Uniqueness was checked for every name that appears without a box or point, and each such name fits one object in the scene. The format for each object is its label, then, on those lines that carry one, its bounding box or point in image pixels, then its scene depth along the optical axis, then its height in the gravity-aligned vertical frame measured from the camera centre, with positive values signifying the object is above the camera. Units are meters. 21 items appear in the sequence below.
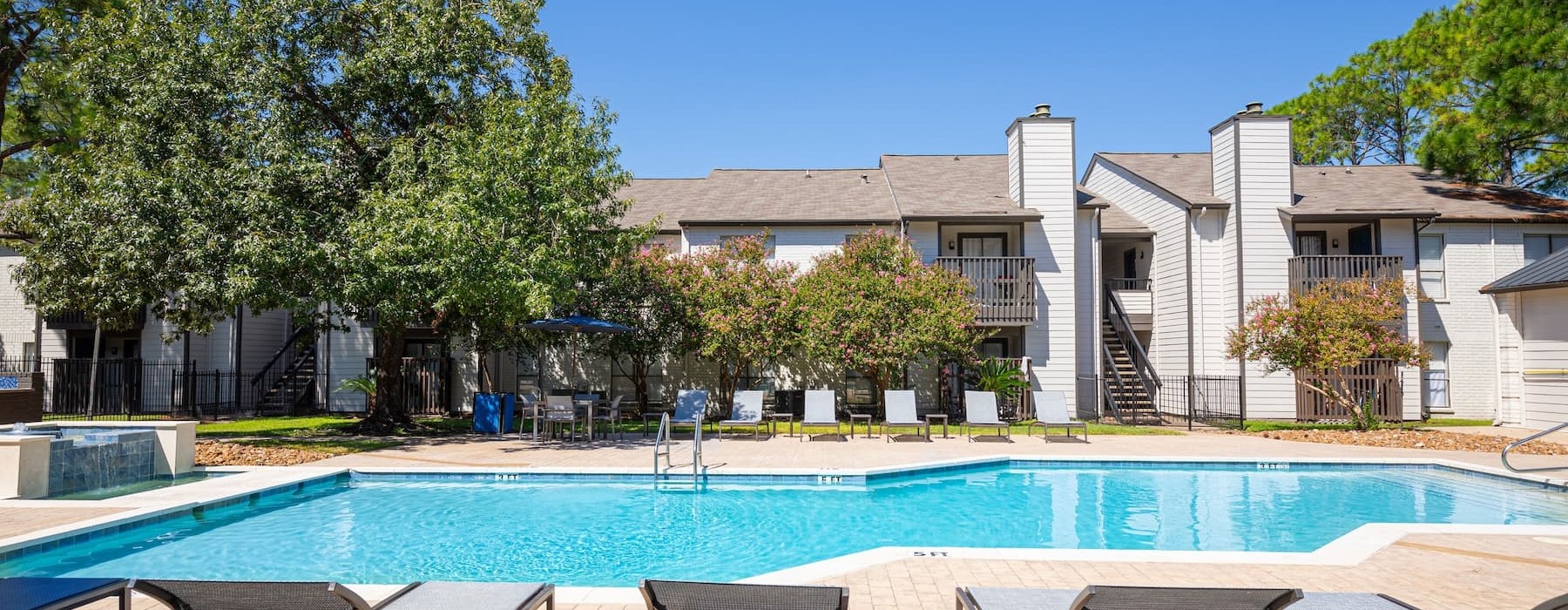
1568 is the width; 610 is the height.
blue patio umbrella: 15.34 +0.36
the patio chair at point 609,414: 16.06 -1.58
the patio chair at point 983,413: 16.30 -1.54
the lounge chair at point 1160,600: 3.16 -1.21
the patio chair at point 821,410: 16.44 -1.47
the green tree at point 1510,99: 19.88 +6.41
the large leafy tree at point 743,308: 18.52 +0.81
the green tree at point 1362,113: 35.38 +10.61
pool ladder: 11.01 -1.80
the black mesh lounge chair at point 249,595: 3.12 -1.02
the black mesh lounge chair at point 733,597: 3.18 -1.05
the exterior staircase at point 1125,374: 21.17 -0.96
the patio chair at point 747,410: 16.42 -1.44
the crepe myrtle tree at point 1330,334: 16.36 +0.12
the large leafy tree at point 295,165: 12.82 +3.15
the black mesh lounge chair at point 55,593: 3.44 -1.13
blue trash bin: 16.73 -1.47
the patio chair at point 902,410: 16.42 -1.48
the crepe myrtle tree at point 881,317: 18.08 +0.57
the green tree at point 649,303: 18.73 +0.97
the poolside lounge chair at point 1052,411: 16.02 -1.48
